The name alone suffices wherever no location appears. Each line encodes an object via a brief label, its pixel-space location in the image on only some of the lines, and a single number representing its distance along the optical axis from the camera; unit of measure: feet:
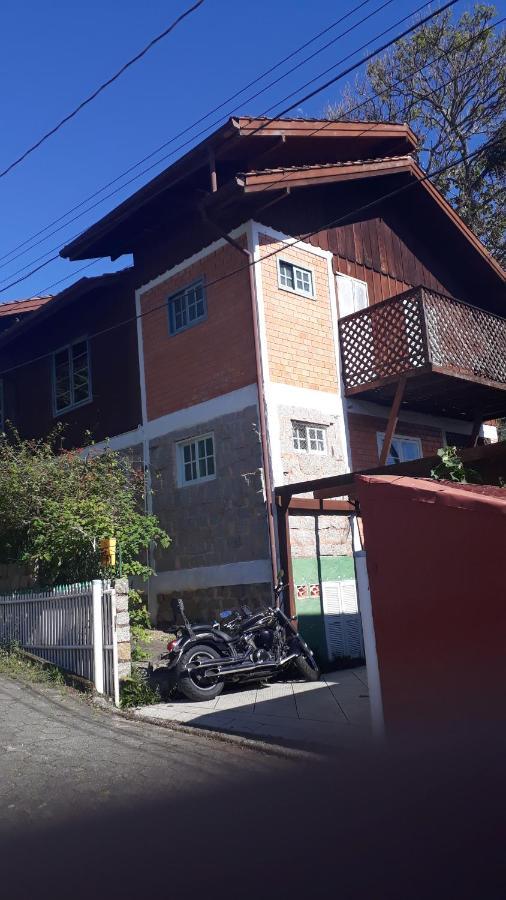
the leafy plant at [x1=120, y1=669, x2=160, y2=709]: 27.91
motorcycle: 28.09
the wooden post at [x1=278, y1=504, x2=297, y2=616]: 35.55
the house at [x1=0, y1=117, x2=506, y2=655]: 37.63
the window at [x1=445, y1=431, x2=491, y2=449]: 50.12
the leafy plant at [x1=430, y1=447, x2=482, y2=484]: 26.48
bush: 32.81
